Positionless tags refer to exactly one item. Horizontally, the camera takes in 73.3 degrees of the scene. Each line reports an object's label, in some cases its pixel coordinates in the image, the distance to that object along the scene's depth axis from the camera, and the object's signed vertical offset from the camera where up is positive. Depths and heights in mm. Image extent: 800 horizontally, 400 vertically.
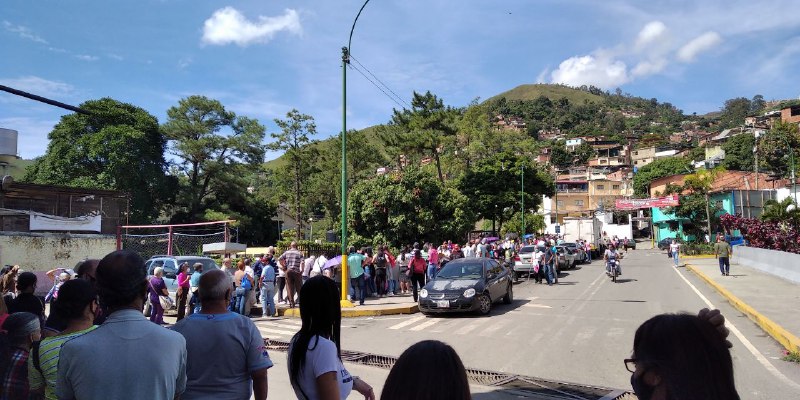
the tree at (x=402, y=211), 31328 +1279
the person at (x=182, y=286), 13398 -1281
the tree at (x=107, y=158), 43500 +6416
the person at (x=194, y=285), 12336 -1230
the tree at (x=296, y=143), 46812 +8051
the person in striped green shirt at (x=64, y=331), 2932 -529
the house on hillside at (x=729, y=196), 51812 +3298
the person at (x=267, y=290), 14773 -1578
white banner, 26484 +675
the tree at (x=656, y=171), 93312 +10419
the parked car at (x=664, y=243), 56812 -1462
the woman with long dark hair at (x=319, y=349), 2951 -650
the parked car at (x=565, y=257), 30547 -1545
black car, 13828 -1486
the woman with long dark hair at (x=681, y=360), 1932 -485
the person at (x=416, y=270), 17047 -1188
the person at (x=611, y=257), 23047 -1141
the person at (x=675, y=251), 34000 -1339
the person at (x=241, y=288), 14164 -1412
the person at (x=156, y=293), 11273 -1219
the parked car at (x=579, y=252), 34872 -1464
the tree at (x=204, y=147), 48156 +8053
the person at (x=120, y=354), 2482 -558
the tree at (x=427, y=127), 45250 +9223
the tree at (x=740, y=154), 84625 +12184
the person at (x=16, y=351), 3297 -744
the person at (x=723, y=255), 22688 -1080
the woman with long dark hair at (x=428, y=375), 1761 -472
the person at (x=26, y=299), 5102 -602
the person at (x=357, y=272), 16141 -1172
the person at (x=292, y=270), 15539 -1044
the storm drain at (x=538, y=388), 6629 -2052
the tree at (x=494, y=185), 48500 +4271
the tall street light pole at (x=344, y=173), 15556 +1785
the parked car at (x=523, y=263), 26069 -1550
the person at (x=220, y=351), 3053 -670
